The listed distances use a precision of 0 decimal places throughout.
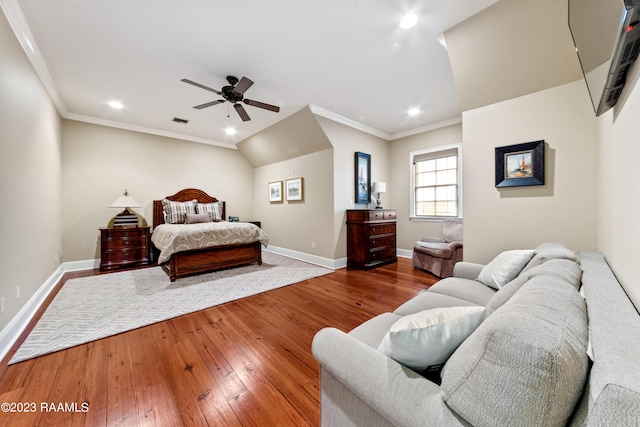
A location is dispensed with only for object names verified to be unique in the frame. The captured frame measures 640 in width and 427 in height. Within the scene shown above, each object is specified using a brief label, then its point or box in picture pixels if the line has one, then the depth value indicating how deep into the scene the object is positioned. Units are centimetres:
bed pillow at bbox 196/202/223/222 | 565
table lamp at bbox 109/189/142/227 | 454
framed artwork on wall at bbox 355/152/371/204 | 491
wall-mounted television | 84
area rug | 217
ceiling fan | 296
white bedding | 369
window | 477
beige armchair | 371
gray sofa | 49
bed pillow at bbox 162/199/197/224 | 519
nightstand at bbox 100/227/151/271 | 434
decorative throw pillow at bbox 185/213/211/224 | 522
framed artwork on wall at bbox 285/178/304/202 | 521
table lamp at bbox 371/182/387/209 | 506
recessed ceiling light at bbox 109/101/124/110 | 391
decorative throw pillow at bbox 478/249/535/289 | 179
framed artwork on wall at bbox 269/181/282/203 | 582
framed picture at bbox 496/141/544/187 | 240
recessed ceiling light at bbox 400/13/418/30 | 215
